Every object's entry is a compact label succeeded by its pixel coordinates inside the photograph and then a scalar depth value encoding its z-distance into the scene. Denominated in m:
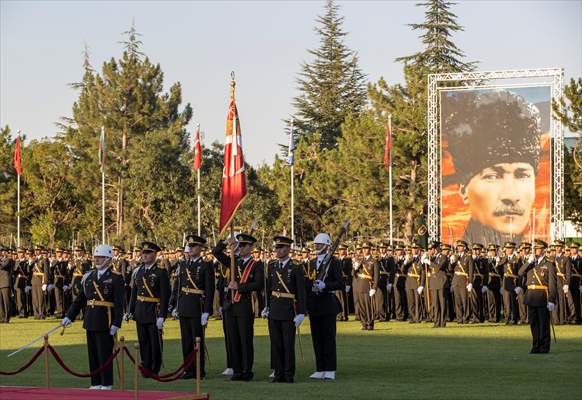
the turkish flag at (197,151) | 45.06
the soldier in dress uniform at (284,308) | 16.25
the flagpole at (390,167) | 42.72
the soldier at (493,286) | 28.53
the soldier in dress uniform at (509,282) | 27.12
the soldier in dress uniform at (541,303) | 19.94
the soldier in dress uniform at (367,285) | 26.88
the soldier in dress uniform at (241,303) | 16.59
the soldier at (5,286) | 32.16
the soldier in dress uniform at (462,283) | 27.86
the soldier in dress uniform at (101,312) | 15.37
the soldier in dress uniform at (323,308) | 16.67
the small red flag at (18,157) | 47.25
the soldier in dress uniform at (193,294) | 17.05
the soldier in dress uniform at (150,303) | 16.81
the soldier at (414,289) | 28.86
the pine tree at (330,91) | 75.75
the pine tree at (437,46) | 62.41
